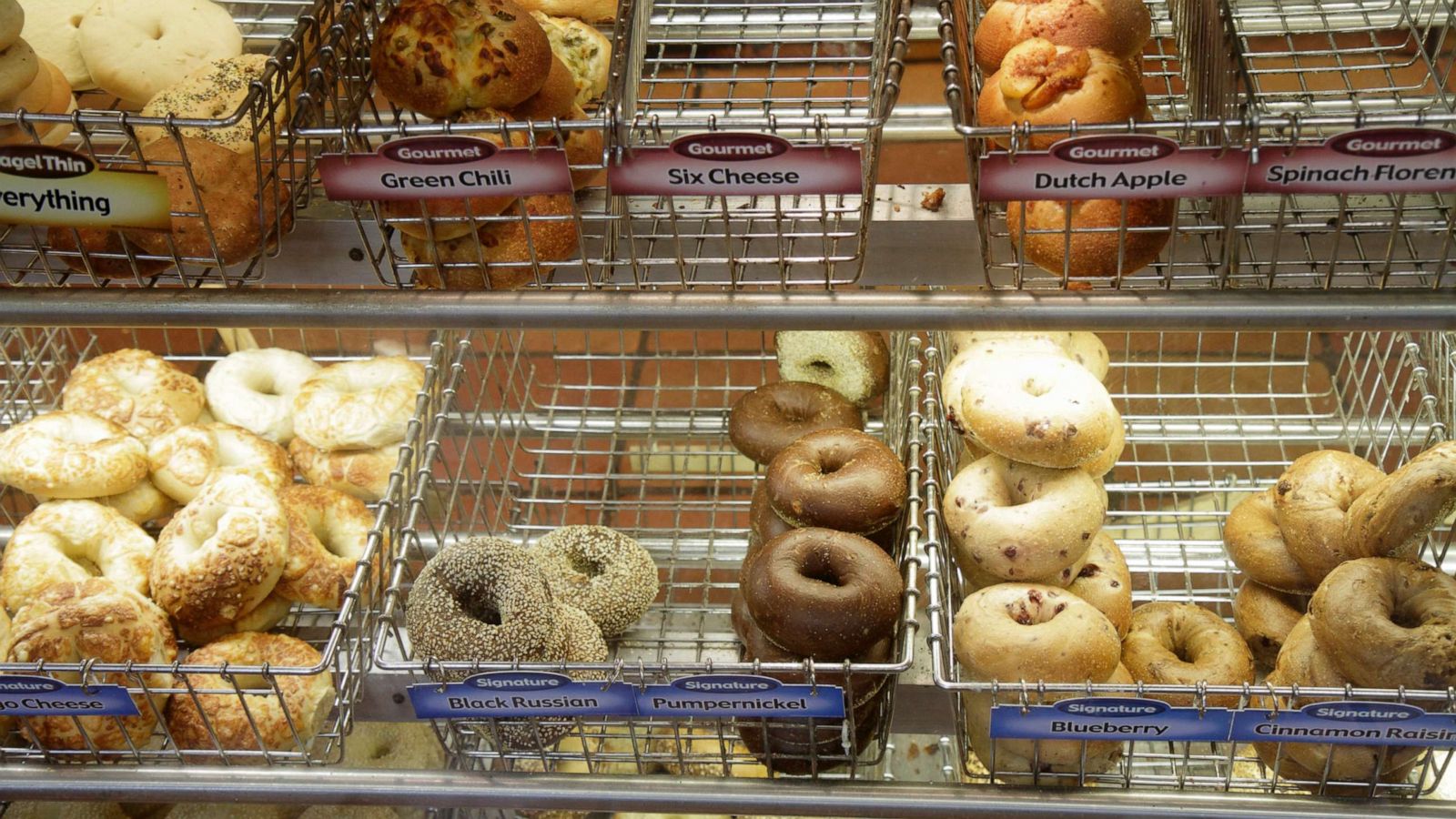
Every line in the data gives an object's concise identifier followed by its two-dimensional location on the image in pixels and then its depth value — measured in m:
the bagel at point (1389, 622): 1.22
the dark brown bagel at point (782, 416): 1.67
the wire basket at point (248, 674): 1.32
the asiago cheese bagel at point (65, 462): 1.64
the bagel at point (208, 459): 1.70
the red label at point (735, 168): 1.04
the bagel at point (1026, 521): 1.37
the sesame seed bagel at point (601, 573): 1.54
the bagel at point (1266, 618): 1.45
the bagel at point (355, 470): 1.77
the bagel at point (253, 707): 1.45
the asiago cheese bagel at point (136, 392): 1.81
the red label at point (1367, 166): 0.98
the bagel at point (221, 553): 1.50
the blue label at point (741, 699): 1.25
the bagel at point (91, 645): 1.39
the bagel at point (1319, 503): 1.38
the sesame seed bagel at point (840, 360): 1.76
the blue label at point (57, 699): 1.29
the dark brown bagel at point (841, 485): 1.40
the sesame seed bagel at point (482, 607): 1.33
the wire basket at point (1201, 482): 1.33
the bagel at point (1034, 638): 1.29
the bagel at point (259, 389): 1.87
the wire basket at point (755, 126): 1.14
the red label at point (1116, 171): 1.00
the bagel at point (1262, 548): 1.45
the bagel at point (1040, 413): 1.34
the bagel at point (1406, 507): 1.25
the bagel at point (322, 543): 1.60
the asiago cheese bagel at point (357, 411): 1.77
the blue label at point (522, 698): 1.28
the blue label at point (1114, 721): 1.21
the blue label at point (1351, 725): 1.20
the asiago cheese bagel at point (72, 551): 1.56
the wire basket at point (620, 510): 1.40
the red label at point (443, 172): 1.05
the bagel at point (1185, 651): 1.34
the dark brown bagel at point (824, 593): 1.29
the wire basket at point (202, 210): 1.18
